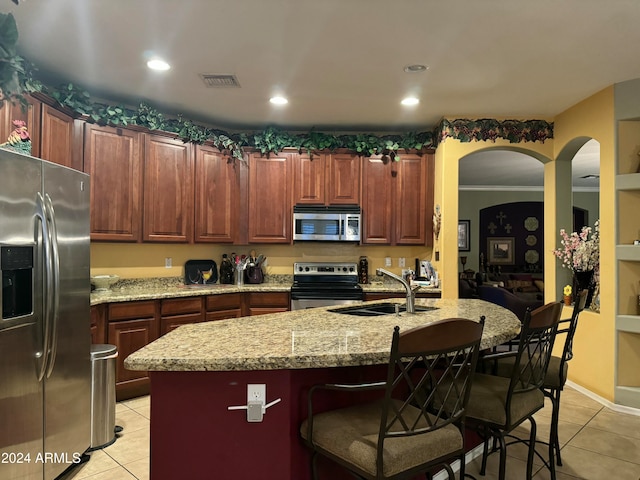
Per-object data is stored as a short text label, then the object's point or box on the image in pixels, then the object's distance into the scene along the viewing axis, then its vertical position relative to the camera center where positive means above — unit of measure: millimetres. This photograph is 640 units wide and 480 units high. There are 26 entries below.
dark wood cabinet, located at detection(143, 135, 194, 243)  4172 +533
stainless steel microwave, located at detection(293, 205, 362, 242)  4797 +232
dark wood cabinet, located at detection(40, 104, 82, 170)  3223 +824
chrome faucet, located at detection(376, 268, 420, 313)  2570 -313
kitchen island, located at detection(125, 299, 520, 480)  1525 -580
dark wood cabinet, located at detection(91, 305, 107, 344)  3381 -622
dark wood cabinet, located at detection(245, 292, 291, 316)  4473 -584
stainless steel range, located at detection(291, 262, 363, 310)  4488 -429
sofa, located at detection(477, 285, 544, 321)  6367 -800
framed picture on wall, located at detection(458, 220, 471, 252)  10047 +241
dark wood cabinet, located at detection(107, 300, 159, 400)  3568 -739
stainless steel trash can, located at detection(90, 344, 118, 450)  2820 -992
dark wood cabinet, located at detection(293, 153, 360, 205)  4852 +730
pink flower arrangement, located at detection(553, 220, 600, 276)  3908 -46
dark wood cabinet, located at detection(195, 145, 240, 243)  4539 +511
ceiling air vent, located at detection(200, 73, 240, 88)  3541 +1355
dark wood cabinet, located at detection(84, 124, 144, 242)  3797 +571
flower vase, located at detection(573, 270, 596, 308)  3975 -319
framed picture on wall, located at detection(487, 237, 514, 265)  10133 -31
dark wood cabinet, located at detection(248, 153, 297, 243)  4836 +537
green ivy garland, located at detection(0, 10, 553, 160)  3727 +1157
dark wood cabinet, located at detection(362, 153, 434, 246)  4863 +511
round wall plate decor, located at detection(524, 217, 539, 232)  10102 +501
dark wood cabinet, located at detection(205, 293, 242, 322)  4215 -601
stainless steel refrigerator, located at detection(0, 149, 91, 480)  2039 -384
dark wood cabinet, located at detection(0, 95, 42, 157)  2781 +838
